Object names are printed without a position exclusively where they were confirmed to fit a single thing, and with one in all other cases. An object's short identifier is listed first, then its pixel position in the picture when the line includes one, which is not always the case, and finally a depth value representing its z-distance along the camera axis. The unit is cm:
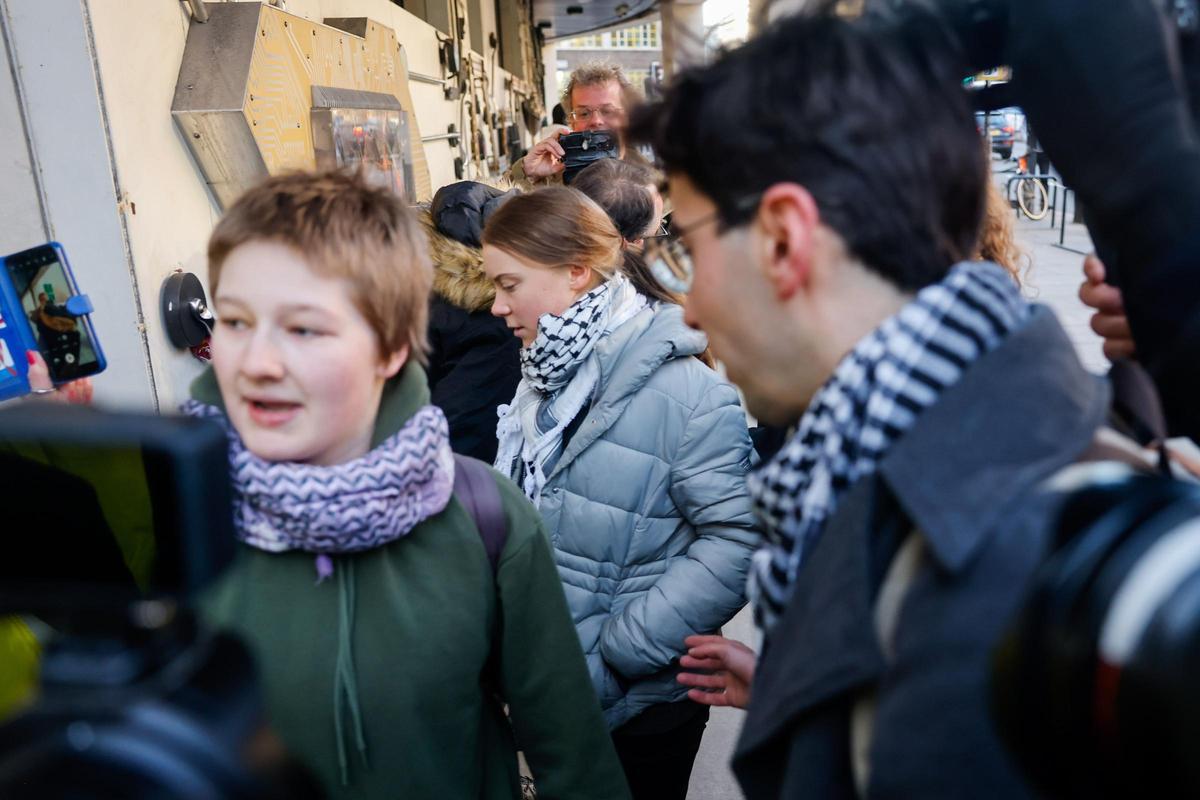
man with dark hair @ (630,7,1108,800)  78
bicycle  1338
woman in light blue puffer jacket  210
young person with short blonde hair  131
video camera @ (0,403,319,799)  41
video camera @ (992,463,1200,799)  49
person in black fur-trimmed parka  310
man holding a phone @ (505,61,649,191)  449
